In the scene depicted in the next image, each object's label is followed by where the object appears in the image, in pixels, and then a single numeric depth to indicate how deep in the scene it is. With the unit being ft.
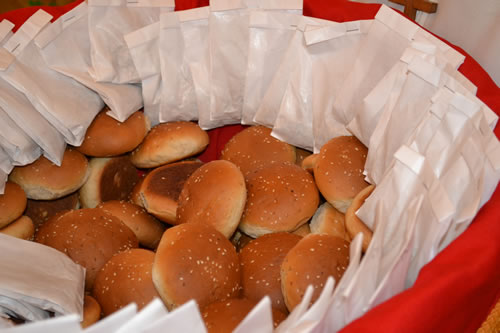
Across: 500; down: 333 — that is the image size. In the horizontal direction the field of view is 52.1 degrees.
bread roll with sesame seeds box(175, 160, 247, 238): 3.43
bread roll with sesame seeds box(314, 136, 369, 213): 3.53
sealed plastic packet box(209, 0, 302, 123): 4.25
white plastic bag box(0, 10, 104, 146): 3.85
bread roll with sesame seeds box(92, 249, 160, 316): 3.10
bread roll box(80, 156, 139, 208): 4.25
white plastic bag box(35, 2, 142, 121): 4.09
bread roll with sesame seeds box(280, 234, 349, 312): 2.84
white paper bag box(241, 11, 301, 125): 4.24
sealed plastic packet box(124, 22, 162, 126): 4.30
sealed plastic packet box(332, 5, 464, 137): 3.58
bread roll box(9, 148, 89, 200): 3.95
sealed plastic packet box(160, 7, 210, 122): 4.32
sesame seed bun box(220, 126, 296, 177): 4.18
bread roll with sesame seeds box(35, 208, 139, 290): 3.47
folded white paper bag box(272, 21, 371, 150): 3.97
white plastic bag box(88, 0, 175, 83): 4.23
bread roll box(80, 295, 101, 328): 2.99
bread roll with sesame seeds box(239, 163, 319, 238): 3.54
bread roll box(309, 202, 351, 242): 3.58
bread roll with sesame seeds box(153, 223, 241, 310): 2.98
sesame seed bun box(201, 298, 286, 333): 2.68
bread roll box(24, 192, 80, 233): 4.07
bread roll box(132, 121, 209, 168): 4.24
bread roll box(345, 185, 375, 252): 3.09
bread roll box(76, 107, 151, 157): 4.12
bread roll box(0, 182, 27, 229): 3.65
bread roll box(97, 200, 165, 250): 3.92
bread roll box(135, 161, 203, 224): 3.85
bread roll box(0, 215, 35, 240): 3.70
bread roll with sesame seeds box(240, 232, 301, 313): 3.14
